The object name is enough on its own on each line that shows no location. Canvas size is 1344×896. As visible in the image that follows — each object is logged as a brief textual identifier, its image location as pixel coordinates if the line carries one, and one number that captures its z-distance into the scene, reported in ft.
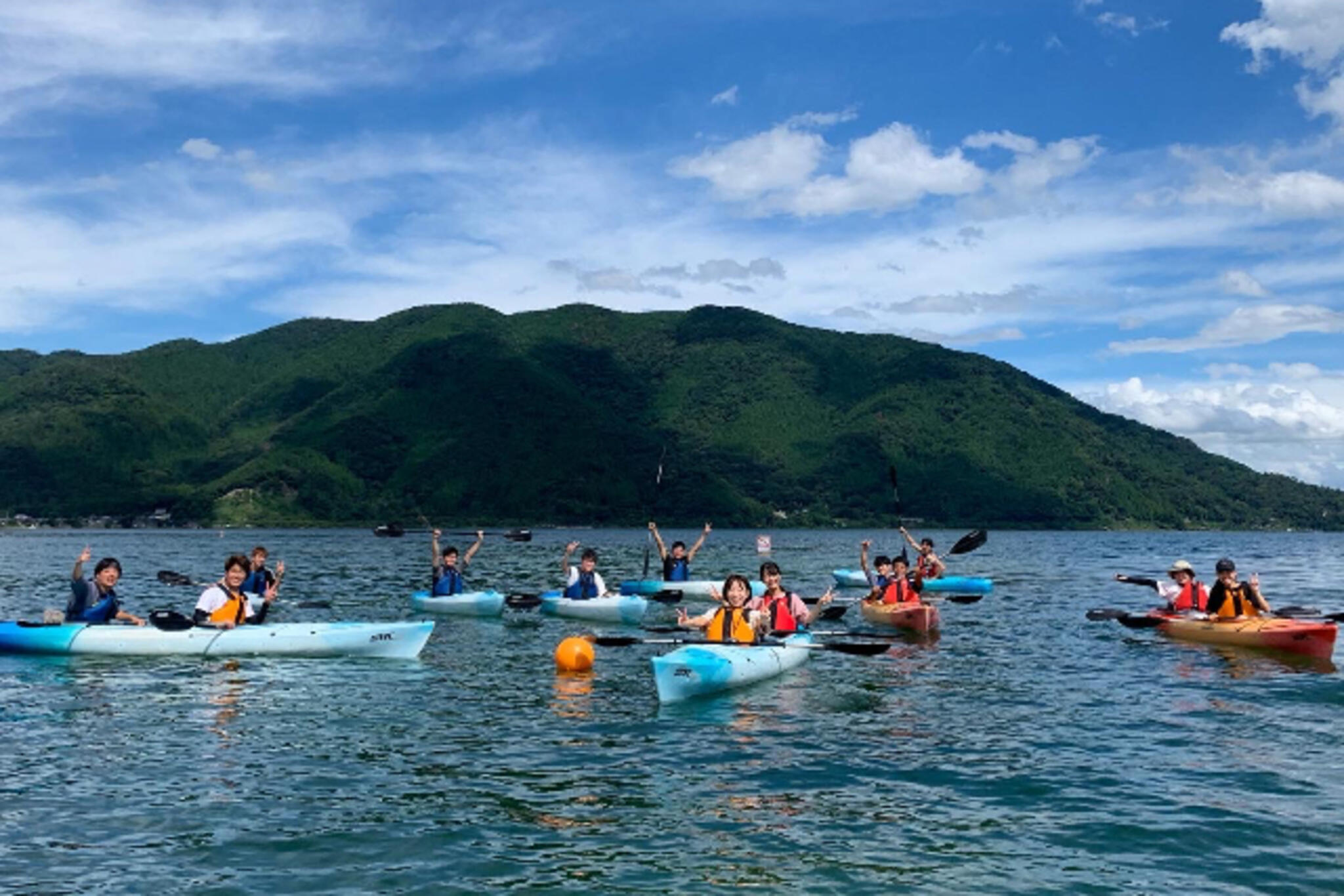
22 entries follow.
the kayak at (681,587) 119.75
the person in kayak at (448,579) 108.17
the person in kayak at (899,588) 97.55
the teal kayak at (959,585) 141.18
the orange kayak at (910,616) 93.50
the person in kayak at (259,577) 82.89
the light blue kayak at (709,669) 58.13
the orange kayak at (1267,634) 75.56
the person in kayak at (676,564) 123.54
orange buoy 70.54
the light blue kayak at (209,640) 72.28
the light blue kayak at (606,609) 101.04
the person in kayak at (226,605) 73.10
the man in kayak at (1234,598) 82.94
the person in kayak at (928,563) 123.95
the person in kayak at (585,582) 105.81
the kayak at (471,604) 106.11
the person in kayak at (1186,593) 90.38
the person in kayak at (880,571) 103.88
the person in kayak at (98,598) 74.08
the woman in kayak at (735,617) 64.28
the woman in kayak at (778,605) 71.31
